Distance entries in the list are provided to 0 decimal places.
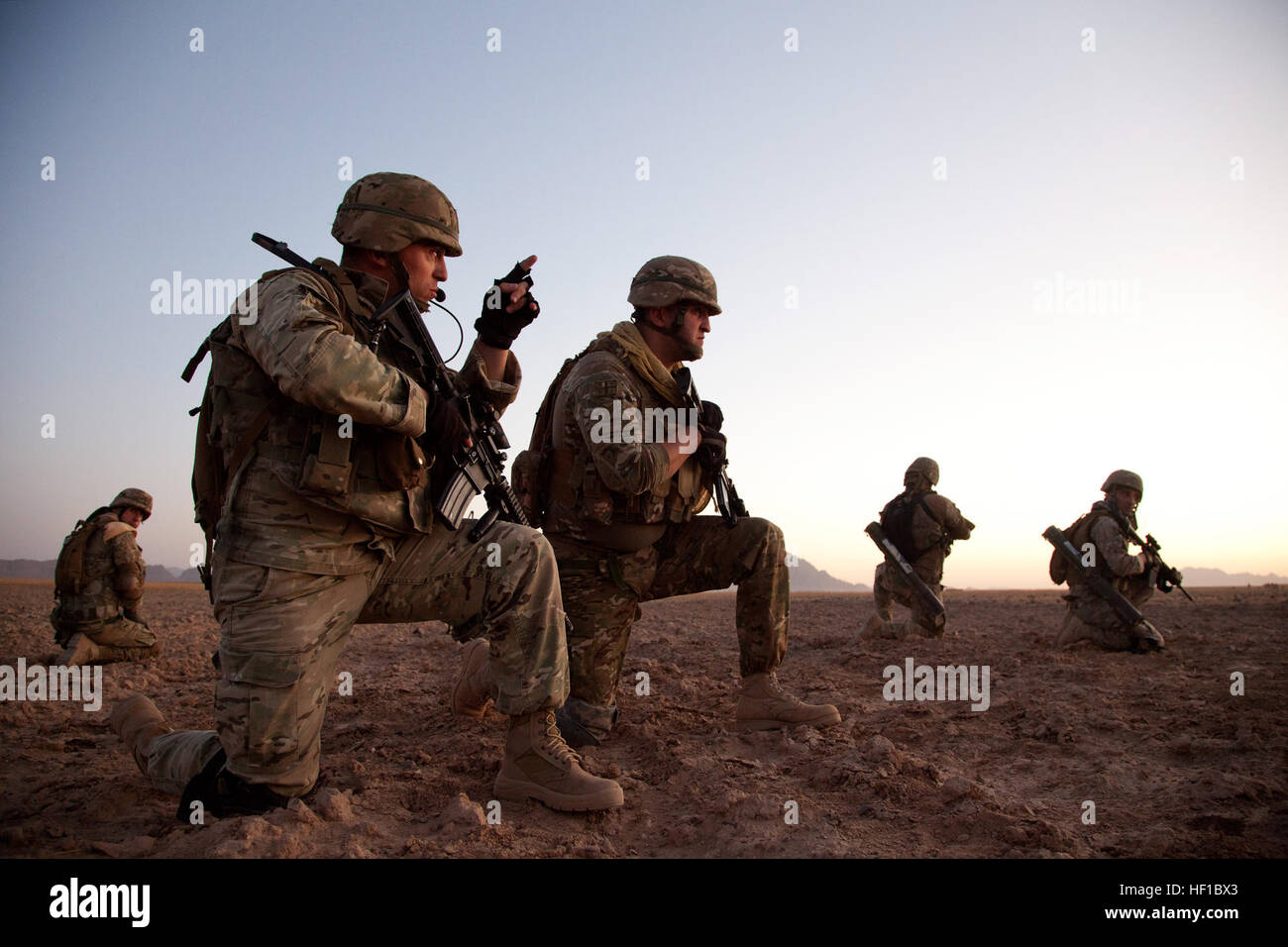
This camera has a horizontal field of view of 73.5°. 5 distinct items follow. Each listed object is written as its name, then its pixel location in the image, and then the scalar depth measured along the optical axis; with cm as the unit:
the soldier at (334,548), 290
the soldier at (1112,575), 775
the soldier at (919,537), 953
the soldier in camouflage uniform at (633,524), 431
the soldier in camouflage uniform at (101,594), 723
